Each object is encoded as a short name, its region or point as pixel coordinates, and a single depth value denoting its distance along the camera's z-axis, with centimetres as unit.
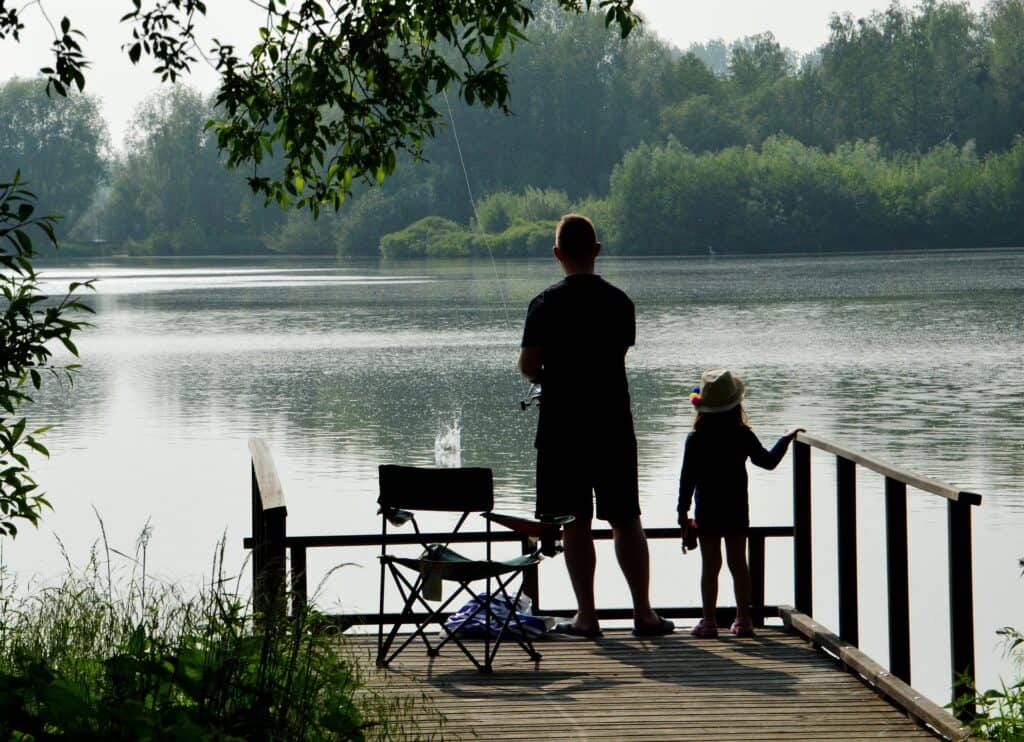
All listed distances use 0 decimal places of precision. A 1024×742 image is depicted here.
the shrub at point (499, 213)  17300
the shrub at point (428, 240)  17975
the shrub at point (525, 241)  16400
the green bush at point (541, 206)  17250
